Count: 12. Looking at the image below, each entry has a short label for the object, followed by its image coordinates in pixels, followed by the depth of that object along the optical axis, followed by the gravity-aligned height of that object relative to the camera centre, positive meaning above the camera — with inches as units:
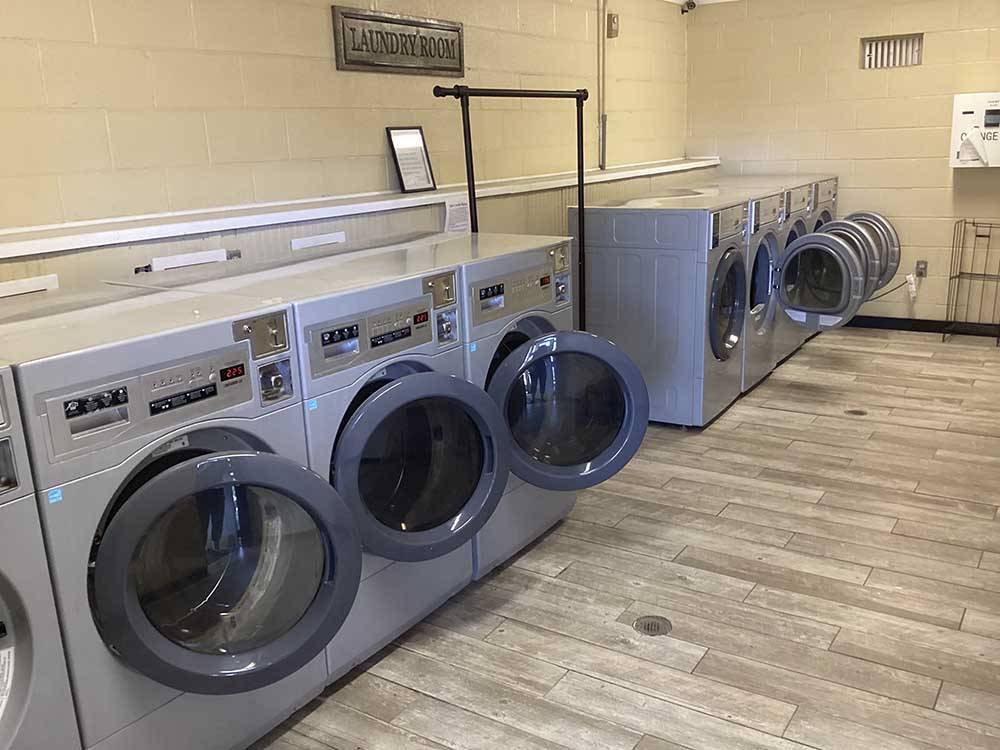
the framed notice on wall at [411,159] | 144.7 +1.4
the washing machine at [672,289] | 156.9 -24.2
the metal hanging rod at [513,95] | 132.5 +5.5
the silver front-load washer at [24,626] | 60.5 -31.8
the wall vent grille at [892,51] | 221.1 +24.2
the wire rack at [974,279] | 222.5 -34.5
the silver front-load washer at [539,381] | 105.7 -27.6
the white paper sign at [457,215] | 150.7 -8.6
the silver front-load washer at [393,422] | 84.3 -26.0
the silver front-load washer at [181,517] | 64.5 -27.1
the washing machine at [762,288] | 180.5 -28.9
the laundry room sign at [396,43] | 134.9 +20.2
